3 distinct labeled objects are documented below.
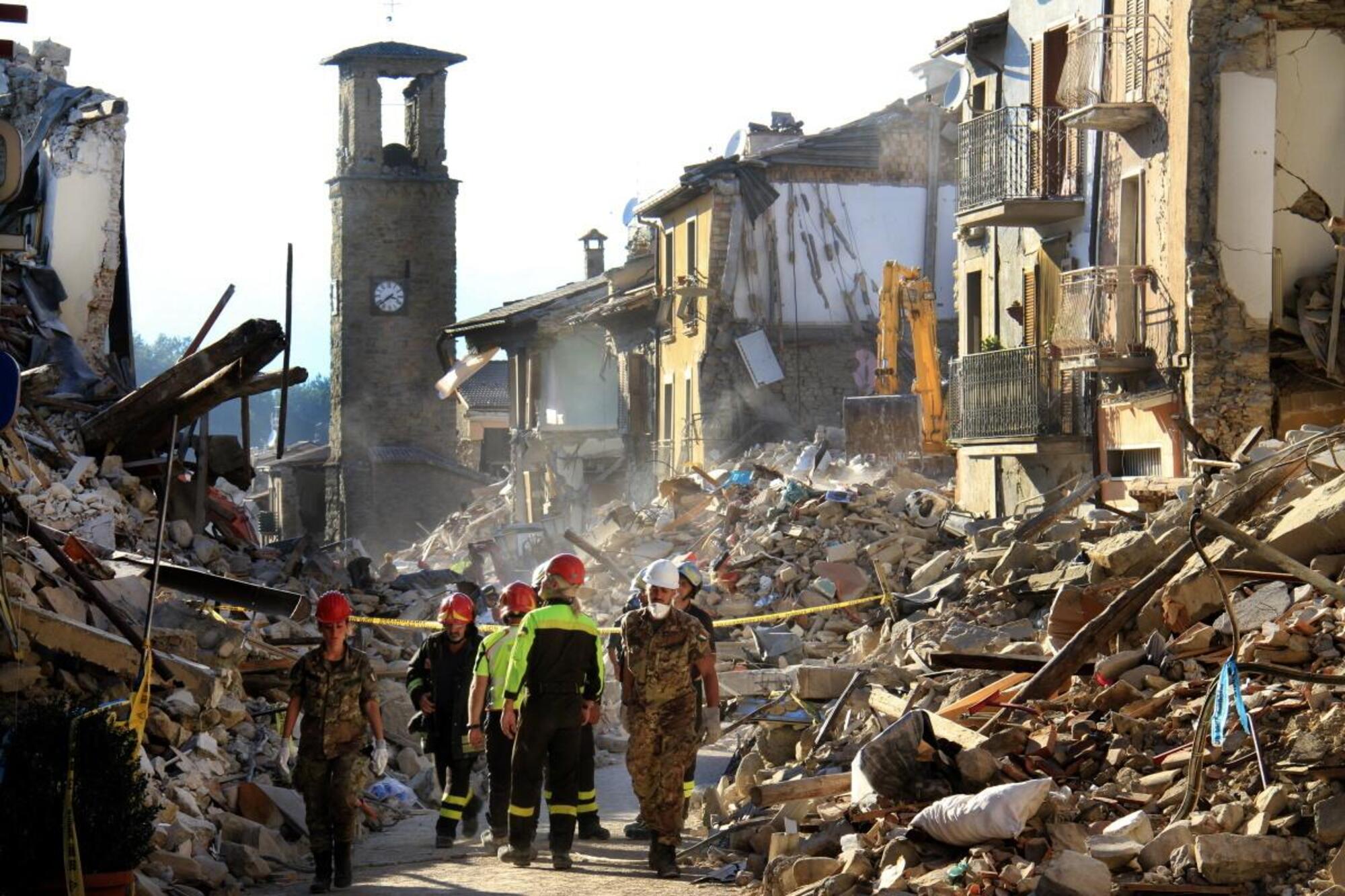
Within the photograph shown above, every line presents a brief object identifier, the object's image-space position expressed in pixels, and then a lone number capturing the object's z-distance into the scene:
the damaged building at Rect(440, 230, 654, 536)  52.47
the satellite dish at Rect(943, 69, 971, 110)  33.03
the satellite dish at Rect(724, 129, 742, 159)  48.16
